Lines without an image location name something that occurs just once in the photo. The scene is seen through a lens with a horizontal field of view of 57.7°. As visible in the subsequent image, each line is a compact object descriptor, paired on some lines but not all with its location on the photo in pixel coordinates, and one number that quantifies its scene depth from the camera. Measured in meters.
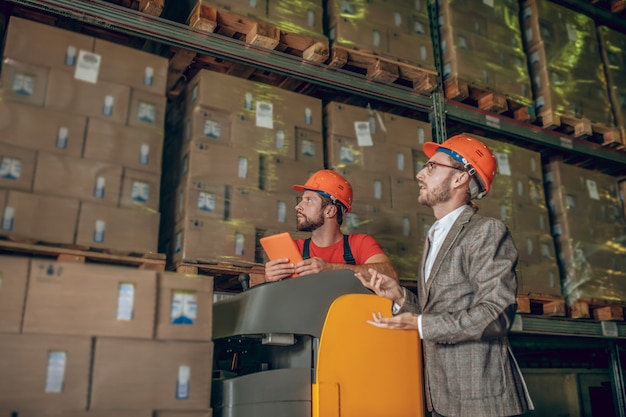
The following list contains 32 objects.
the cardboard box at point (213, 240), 3.48
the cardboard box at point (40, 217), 2.93
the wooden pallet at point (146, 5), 3.71
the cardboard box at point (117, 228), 3.14
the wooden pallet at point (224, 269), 3.46
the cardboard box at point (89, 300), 2.47
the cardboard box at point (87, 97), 3.26
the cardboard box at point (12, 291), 2.38
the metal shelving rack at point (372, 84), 3.65
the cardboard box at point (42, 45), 3.23
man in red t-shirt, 3.81
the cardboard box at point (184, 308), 2.74
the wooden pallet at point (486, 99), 4.92
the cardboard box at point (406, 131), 4.59
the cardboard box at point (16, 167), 2.99
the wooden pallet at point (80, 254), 2.94
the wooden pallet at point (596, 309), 4.95
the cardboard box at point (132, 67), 3.50
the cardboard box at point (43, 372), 2.31
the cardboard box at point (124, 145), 3.29
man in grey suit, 2.18
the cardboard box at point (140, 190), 3.33
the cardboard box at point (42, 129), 3.07
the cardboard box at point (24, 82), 3.13
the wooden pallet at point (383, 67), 4.39
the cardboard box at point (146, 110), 3.49
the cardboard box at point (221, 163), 3.65
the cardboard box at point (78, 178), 3.08
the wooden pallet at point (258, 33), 3.86
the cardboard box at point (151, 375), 2.48
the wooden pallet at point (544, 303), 4.69
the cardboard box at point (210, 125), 3.74
